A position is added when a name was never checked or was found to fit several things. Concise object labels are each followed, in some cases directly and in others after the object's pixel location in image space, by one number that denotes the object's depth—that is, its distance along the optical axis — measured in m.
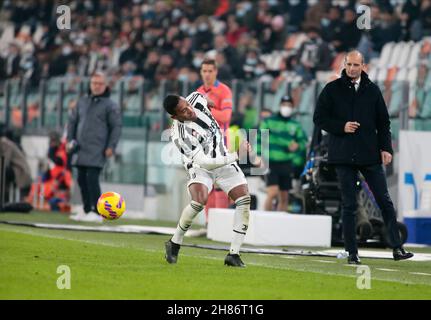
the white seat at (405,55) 24.23
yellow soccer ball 16.81
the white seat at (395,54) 24.59
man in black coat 14.34
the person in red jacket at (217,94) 17.34
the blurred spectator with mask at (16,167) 25.31
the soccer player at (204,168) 13.18
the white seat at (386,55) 24.98
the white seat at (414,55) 23.73
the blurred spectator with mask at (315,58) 25.16
